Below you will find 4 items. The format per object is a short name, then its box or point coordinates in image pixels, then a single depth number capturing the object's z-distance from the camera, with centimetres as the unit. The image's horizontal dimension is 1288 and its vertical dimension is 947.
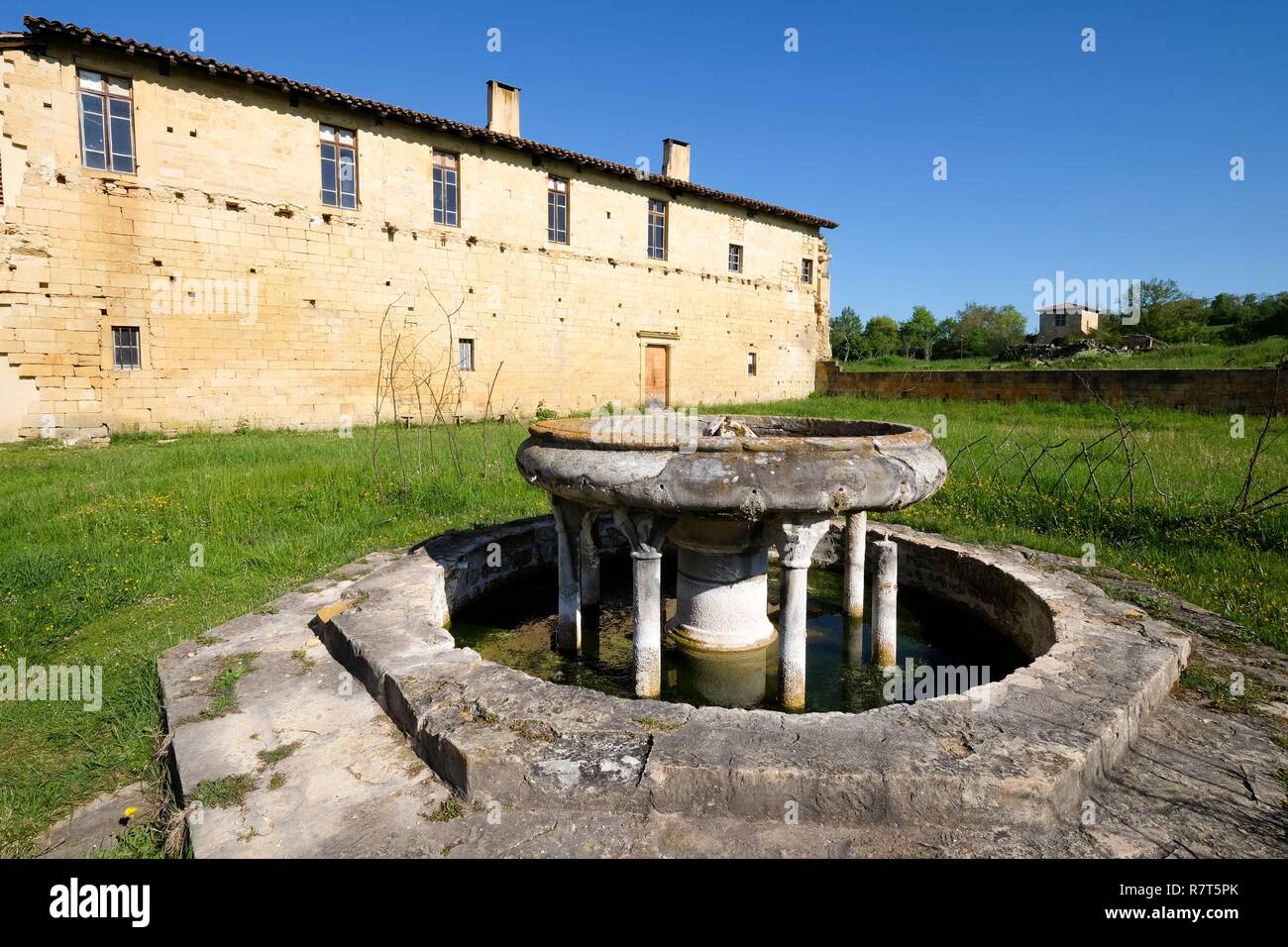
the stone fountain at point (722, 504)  375
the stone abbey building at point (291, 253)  1286
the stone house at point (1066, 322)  4103
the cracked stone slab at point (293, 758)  256
